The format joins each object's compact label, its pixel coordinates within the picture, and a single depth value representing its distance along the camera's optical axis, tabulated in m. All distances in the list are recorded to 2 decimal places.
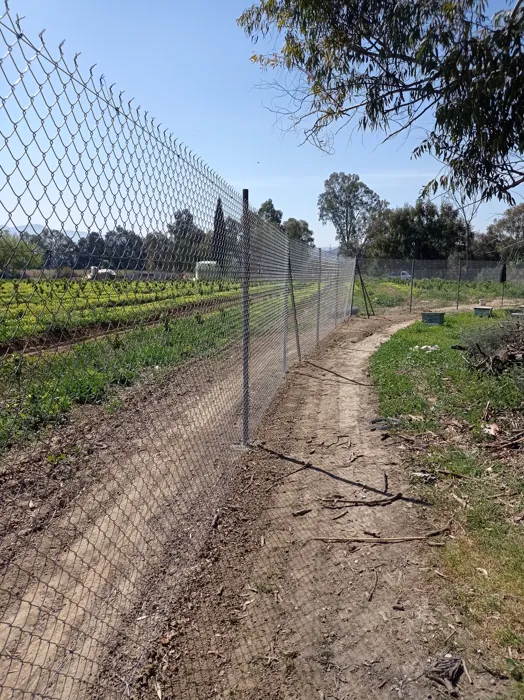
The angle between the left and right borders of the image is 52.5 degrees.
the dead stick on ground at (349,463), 4.71
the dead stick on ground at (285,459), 4.48
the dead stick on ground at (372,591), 2.88
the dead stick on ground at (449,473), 4.33
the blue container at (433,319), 14.56
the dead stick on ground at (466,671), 2.29
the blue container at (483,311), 16.47
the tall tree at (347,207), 67.12
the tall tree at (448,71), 4.88
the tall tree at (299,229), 67.24
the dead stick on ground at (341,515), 3.78
